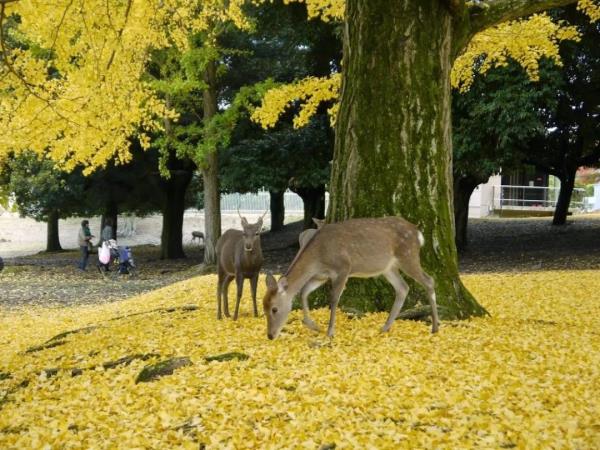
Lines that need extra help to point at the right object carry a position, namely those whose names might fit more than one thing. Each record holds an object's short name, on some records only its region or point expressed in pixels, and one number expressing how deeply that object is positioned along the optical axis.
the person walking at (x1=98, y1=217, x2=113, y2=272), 21.25
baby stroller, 20.83
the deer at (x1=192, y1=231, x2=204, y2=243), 31.56
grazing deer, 6.01
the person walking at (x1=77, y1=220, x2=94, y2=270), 22.17
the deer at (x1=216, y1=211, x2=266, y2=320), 7.39
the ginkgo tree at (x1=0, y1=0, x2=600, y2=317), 7.14
